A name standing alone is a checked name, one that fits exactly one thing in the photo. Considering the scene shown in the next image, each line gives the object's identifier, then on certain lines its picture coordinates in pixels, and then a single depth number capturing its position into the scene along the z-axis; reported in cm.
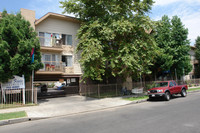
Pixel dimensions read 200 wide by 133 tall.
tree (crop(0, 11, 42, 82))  1145
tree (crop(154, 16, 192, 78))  2195
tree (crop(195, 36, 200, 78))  3338
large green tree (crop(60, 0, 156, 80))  1425
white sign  1209
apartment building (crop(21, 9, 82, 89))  1745
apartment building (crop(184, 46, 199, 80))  3491
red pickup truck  1271
